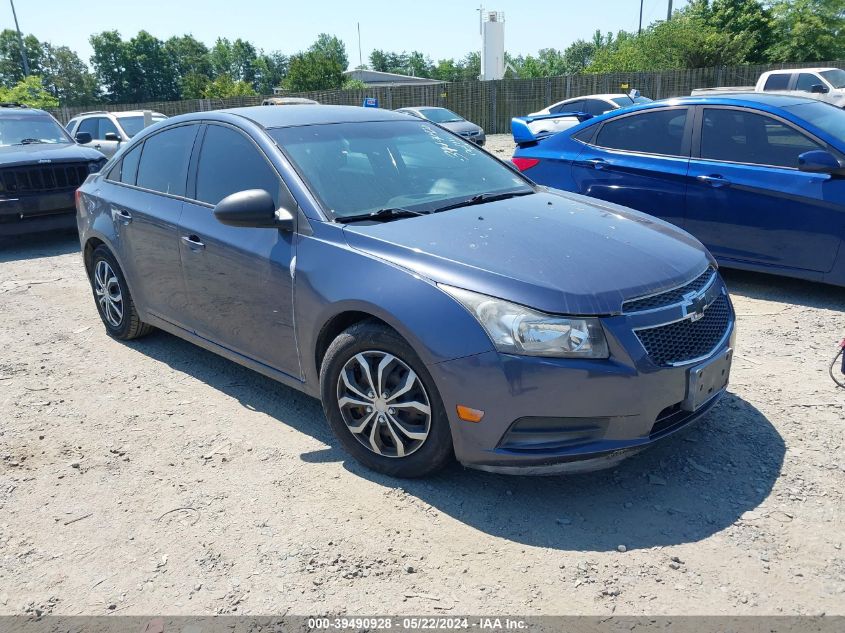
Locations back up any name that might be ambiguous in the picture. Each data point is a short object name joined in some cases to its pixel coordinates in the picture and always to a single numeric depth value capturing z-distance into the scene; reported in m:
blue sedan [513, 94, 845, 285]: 5.47
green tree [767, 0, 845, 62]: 34.34
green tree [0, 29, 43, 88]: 88.19
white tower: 52.62
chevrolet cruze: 2.88
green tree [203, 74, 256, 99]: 61.03
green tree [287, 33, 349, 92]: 61.06
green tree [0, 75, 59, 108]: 39.32
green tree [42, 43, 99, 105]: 88.19
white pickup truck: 17.57
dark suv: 8.78
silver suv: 14.01
